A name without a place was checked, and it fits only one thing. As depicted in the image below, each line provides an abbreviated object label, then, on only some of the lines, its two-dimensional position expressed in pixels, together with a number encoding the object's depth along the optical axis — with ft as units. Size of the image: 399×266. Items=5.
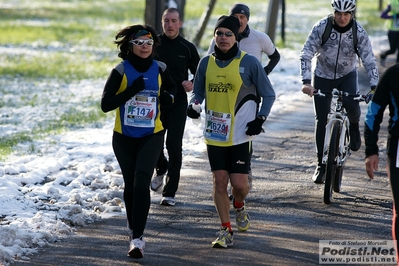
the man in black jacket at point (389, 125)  38.68
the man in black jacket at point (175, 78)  58.65
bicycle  58.23
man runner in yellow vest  47.67
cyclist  59.41
